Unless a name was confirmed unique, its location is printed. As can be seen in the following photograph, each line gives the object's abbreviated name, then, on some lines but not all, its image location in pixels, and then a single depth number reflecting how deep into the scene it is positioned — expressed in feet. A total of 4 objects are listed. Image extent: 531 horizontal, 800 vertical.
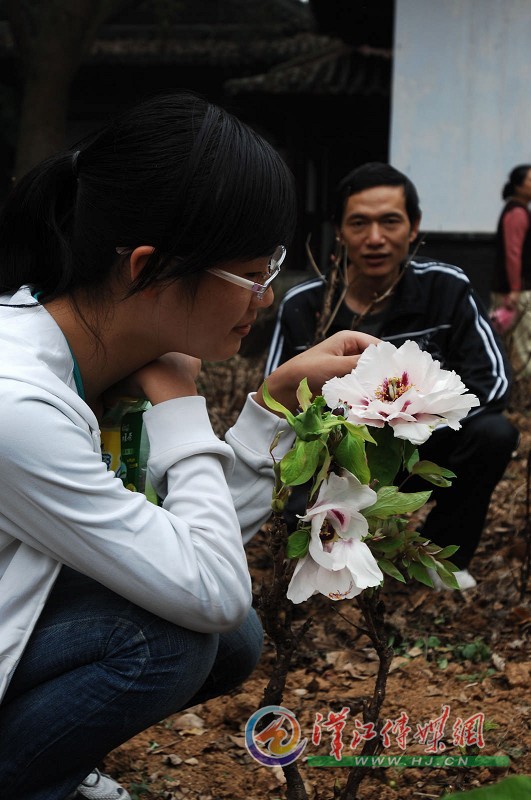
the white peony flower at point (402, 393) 4.93
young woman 4.99
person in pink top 22.67
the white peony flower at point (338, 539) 4.78
